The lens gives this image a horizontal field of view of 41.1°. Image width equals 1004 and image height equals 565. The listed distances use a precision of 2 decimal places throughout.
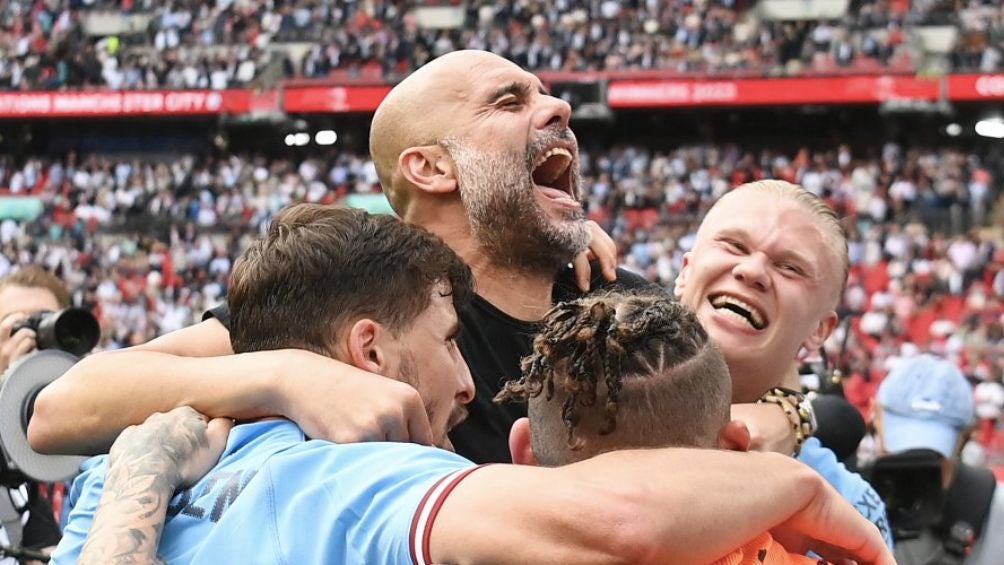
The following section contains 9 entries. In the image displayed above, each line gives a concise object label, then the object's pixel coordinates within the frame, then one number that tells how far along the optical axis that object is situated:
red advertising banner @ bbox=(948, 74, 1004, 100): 22.92
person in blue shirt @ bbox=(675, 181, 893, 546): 2.35
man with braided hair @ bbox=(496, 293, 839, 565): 1.51
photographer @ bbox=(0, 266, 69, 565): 3.92
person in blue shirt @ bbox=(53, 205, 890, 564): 1.40
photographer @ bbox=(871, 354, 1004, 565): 3.26
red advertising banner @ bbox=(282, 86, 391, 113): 24.92
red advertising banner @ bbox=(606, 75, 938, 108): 23.23
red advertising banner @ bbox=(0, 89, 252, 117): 25.52
